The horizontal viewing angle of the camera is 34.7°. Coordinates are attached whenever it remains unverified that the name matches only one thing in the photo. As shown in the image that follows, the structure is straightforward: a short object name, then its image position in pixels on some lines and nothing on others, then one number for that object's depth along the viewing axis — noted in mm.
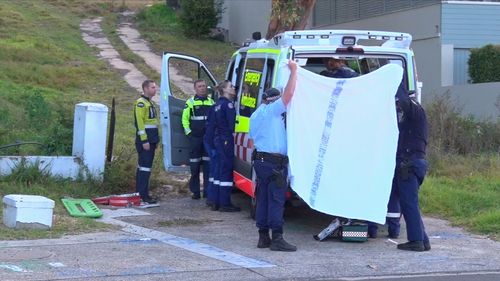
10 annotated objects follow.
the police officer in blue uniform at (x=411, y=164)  8797
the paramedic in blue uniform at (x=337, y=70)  9609
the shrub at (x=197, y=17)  35688
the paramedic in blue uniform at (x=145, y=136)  11398
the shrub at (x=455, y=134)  14914
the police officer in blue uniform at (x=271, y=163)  8562
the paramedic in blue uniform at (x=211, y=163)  11102
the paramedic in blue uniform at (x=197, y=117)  11547
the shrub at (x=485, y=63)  21266
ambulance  9539
